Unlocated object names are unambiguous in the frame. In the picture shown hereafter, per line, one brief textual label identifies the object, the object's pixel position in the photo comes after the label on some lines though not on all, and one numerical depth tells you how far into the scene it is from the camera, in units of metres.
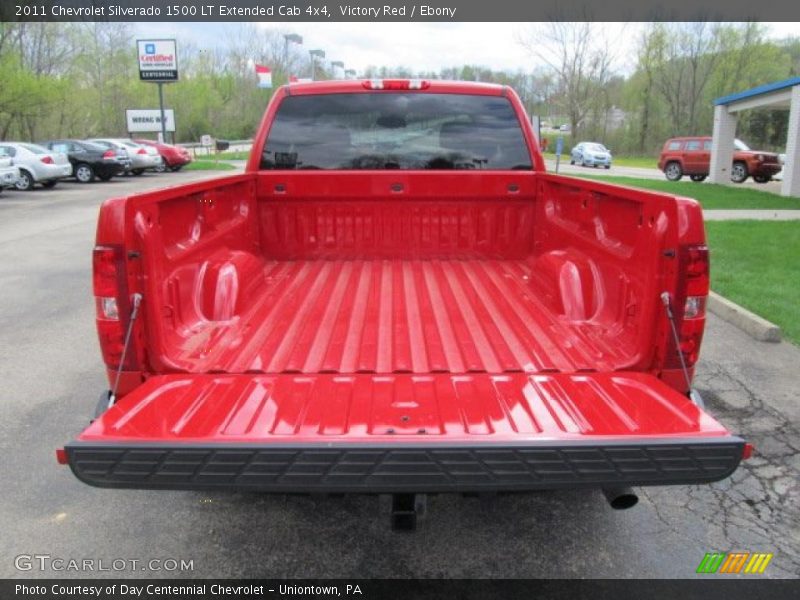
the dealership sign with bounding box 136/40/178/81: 38.59
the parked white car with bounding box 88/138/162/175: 29.69
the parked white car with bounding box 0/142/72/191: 22.28
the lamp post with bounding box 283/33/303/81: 62.62
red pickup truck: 2.10
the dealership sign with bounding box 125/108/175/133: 43.59
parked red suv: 25.38
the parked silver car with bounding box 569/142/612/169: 41.72
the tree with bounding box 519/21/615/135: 54.06
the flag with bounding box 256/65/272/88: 51.59
